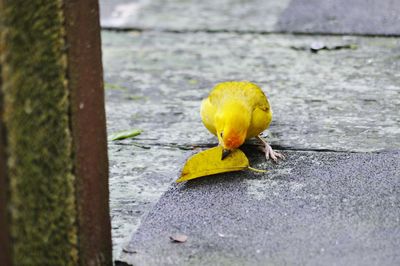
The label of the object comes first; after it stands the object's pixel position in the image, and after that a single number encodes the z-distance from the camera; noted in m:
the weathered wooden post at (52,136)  3.77
